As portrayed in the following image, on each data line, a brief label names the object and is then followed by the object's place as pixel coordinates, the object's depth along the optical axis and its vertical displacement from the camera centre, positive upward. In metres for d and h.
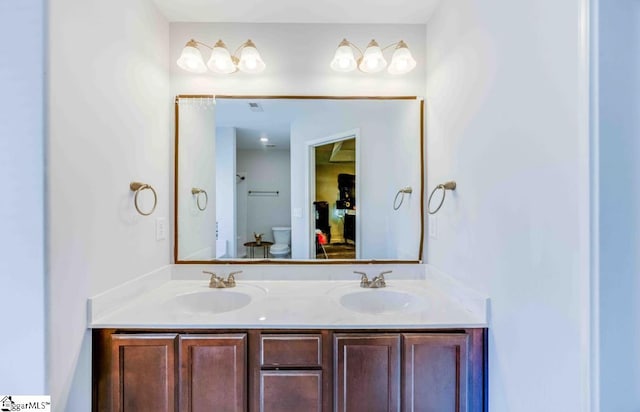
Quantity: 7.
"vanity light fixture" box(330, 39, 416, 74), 1.69 +0.86
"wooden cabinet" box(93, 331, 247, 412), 1.20 -0.69
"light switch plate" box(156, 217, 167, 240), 1.68 -0.14
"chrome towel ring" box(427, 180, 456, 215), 1.48 +0.09
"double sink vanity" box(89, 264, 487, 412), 1.20 -0.66
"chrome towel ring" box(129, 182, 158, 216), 1.45 +0.09
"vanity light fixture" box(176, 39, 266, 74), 1.68 +0.86
